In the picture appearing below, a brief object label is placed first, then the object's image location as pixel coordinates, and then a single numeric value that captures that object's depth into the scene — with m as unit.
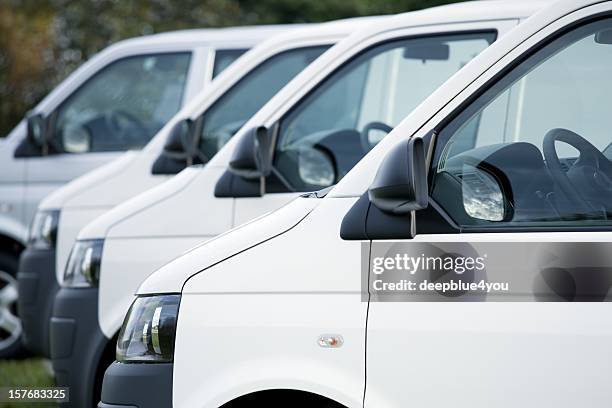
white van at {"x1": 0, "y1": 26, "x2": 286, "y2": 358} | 14.91
